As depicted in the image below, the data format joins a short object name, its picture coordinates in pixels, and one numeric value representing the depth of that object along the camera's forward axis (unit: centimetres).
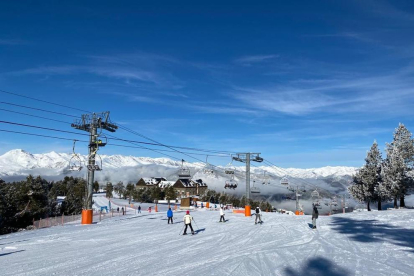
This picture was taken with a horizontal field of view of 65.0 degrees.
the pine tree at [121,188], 18375
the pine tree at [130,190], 15200
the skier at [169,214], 3147
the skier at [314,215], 2439
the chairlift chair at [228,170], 4626
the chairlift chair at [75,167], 3149
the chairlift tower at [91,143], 3168
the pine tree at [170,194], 13685
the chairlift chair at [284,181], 6443
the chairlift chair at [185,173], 5841
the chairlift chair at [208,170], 5731
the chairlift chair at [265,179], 6337
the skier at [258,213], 2988
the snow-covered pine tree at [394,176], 4812
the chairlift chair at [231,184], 5547
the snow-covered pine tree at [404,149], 4894
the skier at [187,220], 2264
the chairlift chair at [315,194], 6825
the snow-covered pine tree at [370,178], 5534
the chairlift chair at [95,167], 3162
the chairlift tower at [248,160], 4222
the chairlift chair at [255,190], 5448
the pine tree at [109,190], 15610
